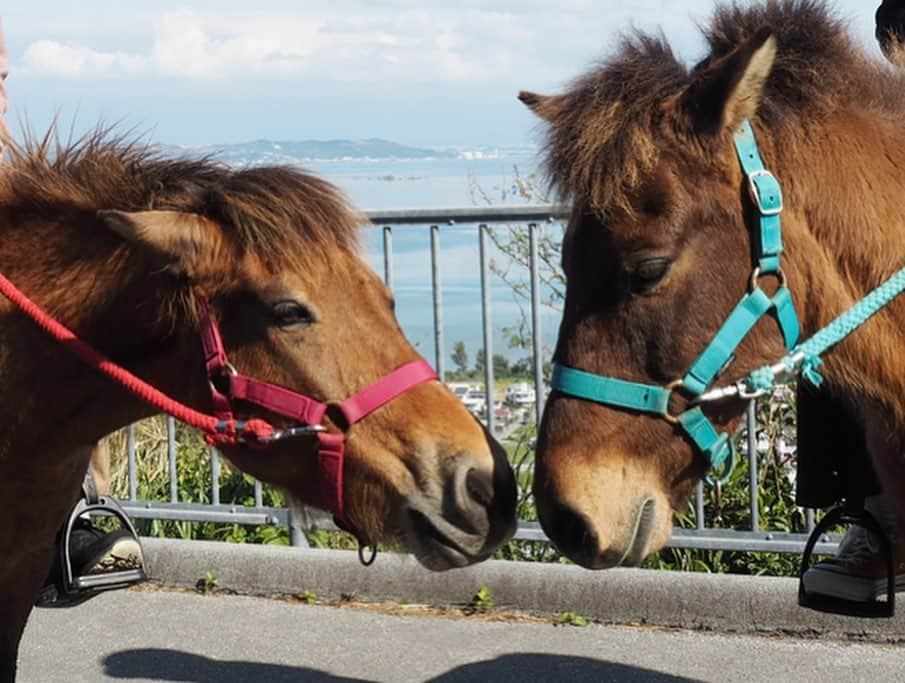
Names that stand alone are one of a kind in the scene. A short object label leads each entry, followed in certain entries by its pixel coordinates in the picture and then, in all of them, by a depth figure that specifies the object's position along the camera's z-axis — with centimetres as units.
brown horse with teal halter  329
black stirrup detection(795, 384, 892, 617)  420
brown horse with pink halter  332
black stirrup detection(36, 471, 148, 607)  433
